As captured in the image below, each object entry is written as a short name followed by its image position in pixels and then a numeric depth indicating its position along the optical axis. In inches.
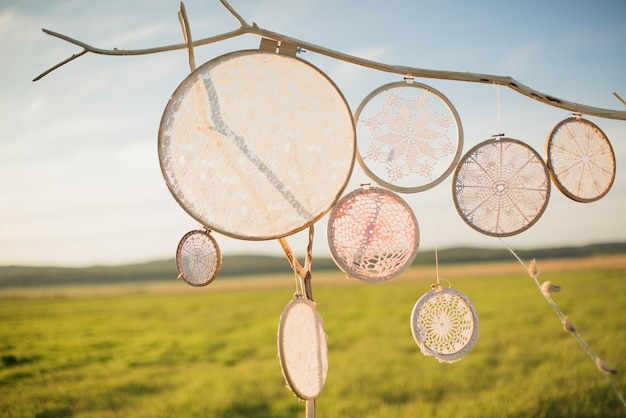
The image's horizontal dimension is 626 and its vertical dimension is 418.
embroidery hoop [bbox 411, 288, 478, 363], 58.1
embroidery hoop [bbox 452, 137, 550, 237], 56.6
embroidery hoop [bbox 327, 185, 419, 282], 52.1
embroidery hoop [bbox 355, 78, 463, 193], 53.7
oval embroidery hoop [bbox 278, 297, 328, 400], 49.3
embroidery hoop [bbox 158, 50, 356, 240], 46.6
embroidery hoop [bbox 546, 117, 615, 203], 59.9
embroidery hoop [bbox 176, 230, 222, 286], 62.3
